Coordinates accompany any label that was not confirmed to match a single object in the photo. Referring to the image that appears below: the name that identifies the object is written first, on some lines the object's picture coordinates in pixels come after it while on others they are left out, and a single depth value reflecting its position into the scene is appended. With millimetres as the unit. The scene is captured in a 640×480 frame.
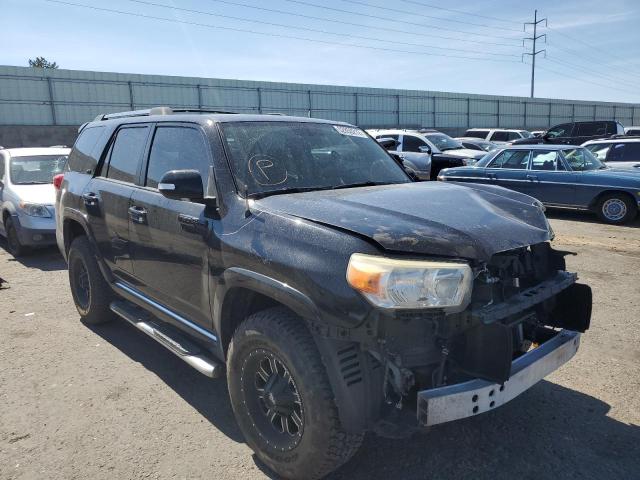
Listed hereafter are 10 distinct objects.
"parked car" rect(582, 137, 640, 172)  12359
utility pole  55312
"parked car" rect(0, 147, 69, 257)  7816
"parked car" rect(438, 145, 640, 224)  10117
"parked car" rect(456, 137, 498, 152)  20062
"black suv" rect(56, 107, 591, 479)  2314
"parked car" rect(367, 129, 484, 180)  14562
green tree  65000
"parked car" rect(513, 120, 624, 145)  19391
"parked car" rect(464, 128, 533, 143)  23766
